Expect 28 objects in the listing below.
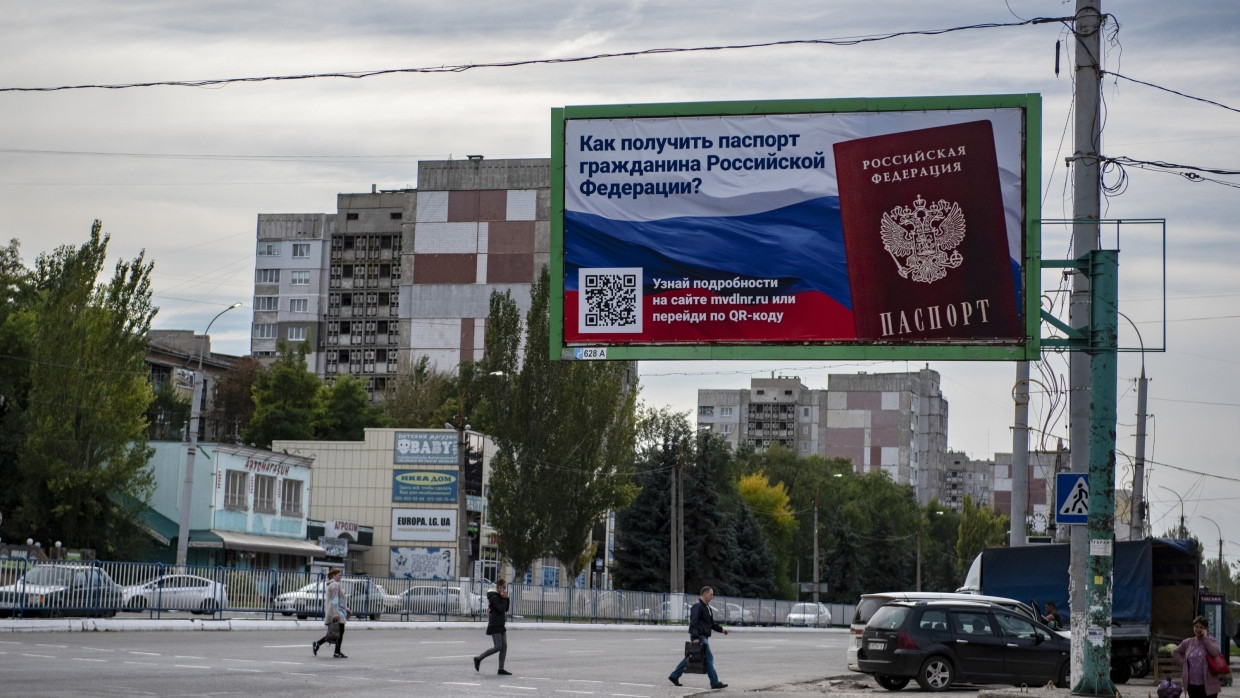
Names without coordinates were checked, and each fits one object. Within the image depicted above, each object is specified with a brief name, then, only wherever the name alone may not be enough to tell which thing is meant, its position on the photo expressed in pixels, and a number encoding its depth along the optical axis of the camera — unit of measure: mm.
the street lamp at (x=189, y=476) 42875
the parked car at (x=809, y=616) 77375
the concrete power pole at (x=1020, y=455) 33062
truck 28891
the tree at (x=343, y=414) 100000
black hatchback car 23031
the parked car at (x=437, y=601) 47781
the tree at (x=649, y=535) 80250
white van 24594
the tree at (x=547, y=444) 59531
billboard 19484
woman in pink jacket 18312
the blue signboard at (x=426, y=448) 73125
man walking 22219
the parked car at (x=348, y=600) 42000
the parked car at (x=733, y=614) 67000
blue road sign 18500
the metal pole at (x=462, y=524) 49416
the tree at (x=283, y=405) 96250
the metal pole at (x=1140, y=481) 40756
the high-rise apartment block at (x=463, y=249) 120312
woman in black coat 23828
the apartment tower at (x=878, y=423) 191125
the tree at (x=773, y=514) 118188
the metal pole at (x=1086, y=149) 18731
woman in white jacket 26083
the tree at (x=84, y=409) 51875
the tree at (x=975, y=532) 137875
